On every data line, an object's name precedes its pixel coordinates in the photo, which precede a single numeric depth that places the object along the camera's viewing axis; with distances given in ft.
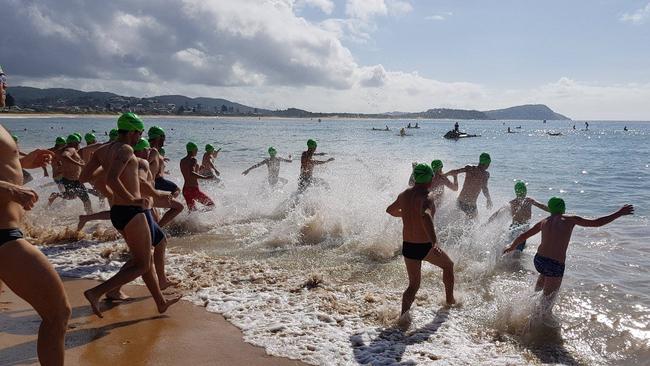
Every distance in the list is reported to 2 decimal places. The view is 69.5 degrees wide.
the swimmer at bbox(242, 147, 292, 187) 44.27
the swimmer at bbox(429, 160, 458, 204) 30.87
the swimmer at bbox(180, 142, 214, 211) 33.19
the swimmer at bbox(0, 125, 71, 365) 9.43
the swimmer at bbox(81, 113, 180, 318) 14.98
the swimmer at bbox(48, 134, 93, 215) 35.65
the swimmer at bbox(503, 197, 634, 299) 18.42
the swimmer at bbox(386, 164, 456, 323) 16.87
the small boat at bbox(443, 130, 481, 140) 175.42
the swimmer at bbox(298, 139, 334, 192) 39.11
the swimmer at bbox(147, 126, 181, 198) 24.11
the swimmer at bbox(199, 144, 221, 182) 41.55
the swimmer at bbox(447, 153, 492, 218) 30.89
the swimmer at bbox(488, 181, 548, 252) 26.99
